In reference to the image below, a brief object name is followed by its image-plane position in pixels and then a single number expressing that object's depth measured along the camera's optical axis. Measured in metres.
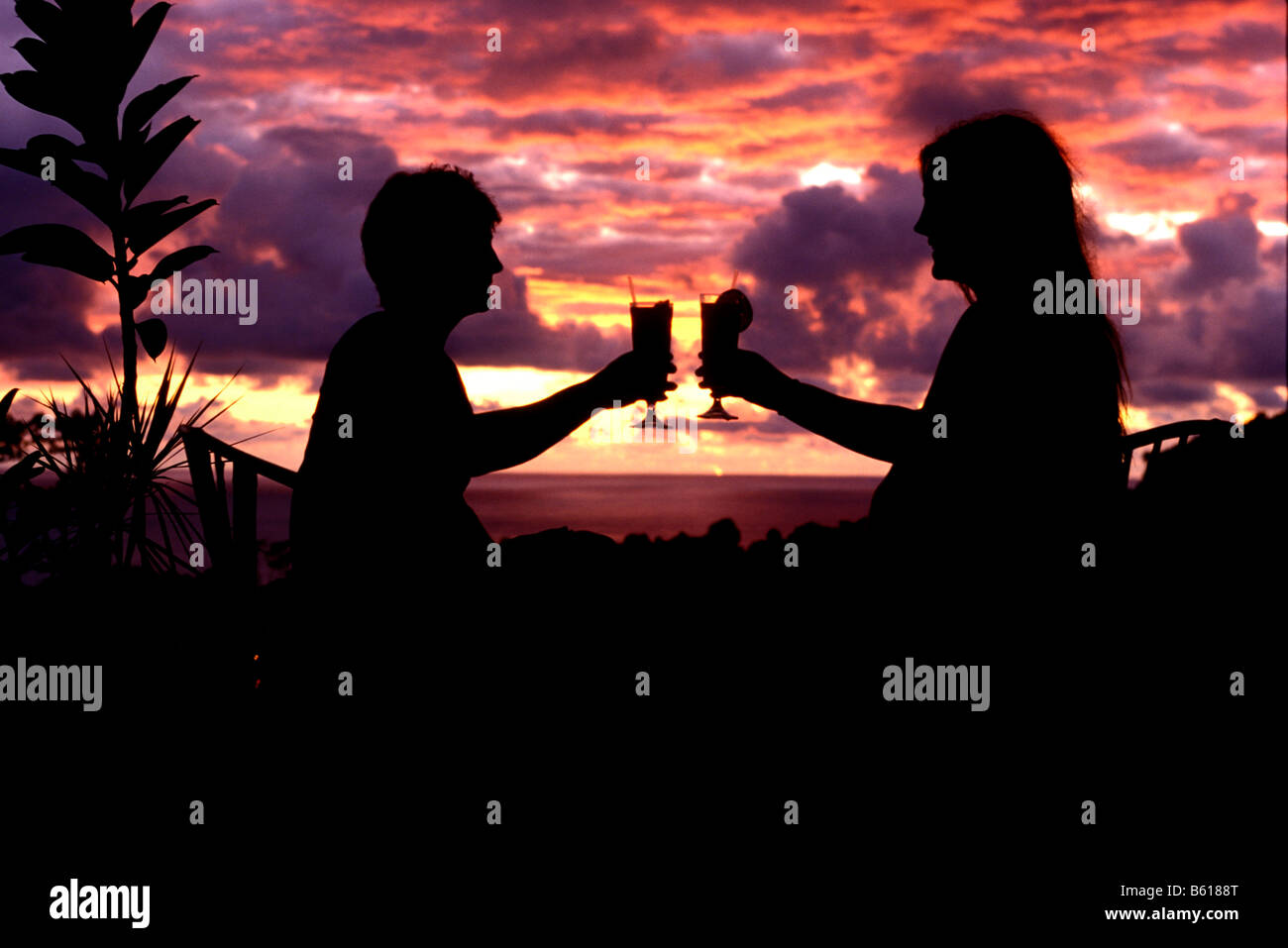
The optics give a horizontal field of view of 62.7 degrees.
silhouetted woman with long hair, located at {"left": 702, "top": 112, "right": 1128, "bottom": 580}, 2.04
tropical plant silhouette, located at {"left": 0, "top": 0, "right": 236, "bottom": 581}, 4.41
